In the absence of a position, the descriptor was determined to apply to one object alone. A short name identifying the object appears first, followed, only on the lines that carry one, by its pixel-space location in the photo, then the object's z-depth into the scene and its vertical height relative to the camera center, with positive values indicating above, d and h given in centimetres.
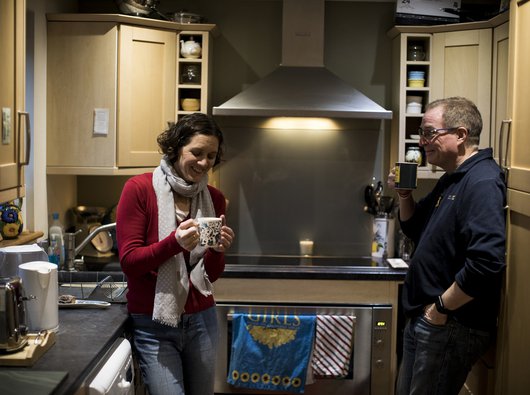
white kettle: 207 -43
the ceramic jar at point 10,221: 288 -30
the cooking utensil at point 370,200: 397 -26
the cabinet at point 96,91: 349 +29
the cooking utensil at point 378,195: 391 -22
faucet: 335 -49
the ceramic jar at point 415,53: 372 +54
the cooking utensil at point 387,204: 386 -27
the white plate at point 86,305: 243 -54
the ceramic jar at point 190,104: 371 +25
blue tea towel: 342 -95
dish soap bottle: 333 -46
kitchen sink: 266 -55
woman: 219 -36
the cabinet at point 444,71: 357 +44
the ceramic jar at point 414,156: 368 +0
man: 231 -36
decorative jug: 367 +53
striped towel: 343 -93
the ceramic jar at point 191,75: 371 +40
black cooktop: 367 -57
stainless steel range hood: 354 +34
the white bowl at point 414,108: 372 +25
